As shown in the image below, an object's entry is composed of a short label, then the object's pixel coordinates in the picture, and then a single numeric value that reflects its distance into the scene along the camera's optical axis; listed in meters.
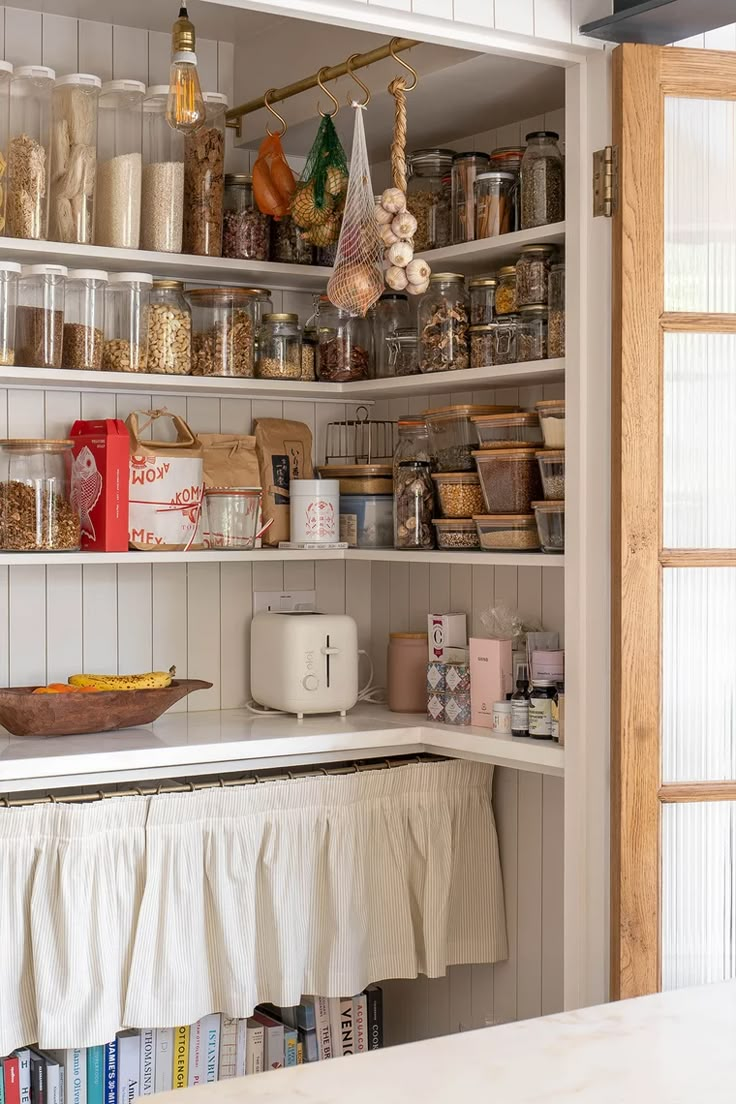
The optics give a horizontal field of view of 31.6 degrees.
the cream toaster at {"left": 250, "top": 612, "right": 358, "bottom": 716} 3.16
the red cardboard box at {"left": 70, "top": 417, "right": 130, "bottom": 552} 2.95
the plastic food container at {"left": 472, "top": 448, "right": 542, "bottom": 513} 2.86
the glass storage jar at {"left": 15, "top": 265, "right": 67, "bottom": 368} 2.89
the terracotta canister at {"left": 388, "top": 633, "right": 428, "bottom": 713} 3.25
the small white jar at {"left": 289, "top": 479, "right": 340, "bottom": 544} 3.29
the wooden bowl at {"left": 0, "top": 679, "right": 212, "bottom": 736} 2.83
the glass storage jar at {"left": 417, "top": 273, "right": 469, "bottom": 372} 3.03
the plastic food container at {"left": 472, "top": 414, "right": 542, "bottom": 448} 2.89
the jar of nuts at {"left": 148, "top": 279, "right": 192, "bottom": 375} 3.07
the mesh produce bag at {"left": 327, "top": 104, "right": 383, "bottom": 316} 2.60
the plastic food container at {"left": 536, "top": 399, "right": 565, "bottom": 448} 2.74
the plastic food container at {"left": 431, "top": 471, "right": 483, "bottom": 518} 3.01
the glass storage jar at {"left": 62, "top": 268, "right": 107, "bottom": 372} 2.95
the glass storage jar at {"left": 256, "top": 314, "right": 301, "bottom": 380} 3.24
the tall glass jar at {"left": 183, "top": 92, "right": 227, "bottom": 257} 3.10
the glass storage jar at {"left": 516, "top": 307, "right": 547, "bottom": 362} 2.83
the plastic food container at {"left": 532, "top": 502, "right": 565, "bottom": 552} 2.74
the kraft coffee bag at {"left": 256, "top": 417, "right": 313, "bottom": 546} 3.36
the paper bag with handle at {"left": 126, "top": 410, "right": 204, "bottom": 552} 3.07
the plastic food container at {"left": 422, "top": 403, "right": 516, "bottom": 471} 3.03
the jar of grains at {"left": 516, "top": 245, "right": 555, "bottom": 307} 2.84
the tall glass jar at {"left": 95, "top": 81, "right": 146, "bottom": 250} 2.98
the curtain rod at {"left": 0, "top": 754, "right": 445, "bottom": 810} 2.70
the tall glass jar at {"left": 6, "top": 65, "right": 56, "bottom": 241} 2.86
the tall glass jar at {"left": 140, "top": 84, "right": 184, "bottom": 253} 3.04
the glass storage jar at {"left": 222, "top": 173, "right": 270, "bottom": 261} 3.20
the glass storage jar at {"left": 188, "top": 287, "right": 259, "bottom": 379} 3.13
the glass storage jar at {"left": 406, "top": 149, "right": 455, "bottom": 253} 3.10
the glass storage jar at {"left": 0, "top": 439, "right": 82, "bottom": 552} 2.86
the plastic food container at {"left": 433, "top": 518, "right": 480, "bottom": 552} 3.02
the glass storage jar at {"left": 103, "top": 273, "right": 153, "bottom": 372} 3.01
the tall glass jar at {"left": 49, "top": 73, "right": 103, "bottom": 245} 2.88
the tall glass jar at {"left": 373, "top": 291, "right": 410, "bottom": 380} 3.27
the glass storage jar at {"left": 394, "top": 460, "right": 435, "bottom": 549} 3.14
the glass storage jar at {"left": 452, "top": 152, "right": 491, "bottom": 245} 3.00
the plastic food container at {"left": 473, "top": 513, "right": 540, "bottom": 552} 2.85
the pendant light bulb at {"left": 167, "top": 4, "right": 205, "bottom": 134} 2.25
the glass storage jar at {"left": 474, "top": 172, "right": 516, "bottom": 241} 2.94
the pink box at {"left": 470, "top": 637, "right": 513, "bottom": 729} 2.96
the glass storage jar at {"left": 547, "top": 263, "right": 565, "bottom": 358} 2.73
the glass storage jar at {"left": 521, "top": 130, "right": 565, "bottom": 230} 2.80
